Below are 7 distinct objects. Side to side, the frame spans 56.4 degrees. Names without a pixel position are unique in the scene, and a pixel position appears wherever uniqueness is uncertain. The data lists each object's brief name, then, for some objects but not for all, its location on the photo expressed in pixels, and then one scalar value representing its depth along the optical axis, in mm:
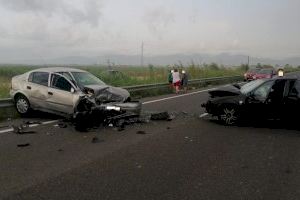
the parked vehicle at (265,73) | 21870
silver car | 7494
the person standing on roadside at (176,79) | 15640
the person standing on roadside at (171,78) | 15932
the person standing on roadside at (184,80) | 16353
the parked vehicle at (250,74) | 22615
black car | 7344
